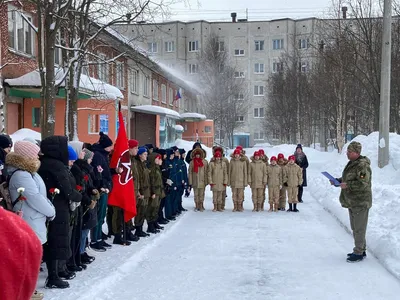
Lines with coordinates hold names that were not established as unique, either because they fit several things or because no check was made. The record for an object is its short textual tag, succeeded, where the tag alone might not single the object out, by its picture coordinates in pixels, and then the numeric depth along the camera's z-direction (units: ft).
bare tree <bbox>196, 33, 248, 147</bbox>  175.31
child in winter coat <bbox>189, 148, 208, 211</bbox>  45.62
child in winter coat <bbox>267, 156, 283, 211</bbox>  45.14
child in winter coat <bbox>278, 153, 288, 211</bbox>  45.69
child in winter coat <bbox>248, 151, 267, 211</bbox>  45.16
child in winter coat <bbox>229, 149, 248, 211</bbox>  45.11
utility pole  52.75
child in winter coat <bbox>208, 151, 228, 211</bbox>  45.29
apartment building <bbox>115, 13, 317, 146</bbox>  222.89
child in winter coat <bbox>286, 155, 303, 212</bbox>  44.62
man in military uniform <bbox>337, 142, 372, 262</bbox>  24.51
